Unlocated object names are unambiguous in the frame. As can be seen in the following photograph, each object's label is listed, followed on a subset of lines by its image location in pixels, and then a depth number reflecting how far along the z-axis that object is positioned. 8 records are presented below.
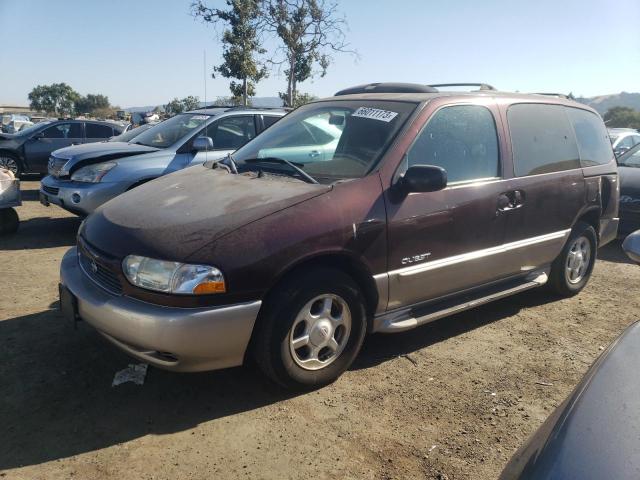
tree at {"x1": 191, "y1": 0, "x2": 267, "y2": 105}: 16.16
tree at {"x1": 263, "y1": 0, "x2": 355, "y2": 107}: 16.53
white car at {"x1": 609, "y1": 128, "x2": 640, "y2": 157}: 10.92
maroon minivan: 2.71
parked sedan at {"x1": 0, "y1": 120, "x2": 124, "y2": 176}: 12.03
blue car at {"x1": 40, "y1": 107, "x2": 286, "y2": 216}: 6.27
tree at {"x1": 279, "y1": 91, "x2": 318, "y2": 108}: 17.70
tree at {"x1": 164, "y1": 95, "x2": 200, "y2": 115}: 24.92
